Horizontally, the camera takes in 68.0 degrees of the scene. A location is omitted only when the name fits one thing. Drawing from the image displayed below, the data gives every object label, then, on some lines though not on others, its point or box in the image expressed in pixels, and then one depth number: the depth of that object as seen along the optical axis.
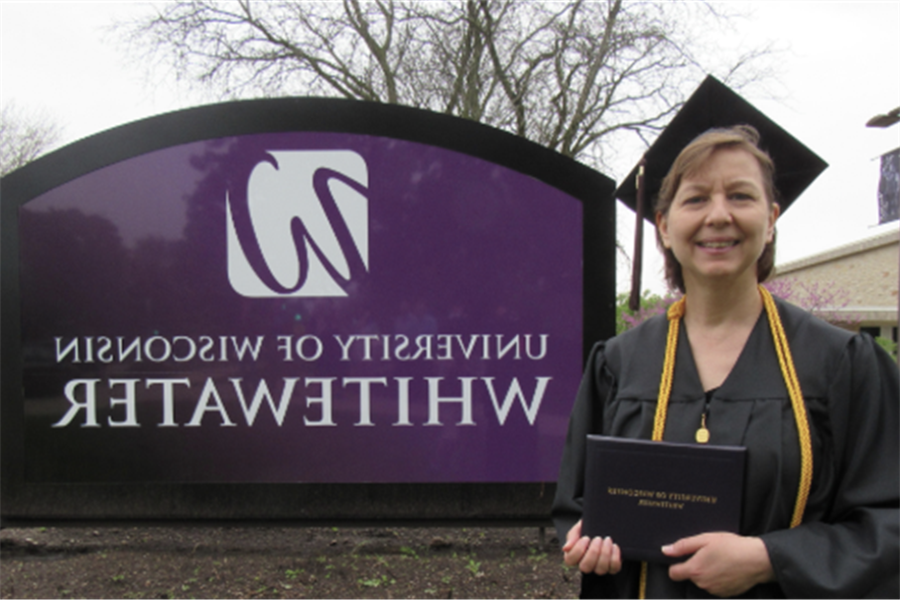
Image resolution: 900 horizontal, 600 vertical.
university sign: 3.71
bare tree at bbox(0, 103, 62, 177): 19.17
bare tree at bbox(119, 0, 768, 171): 12.91
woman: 1.19
